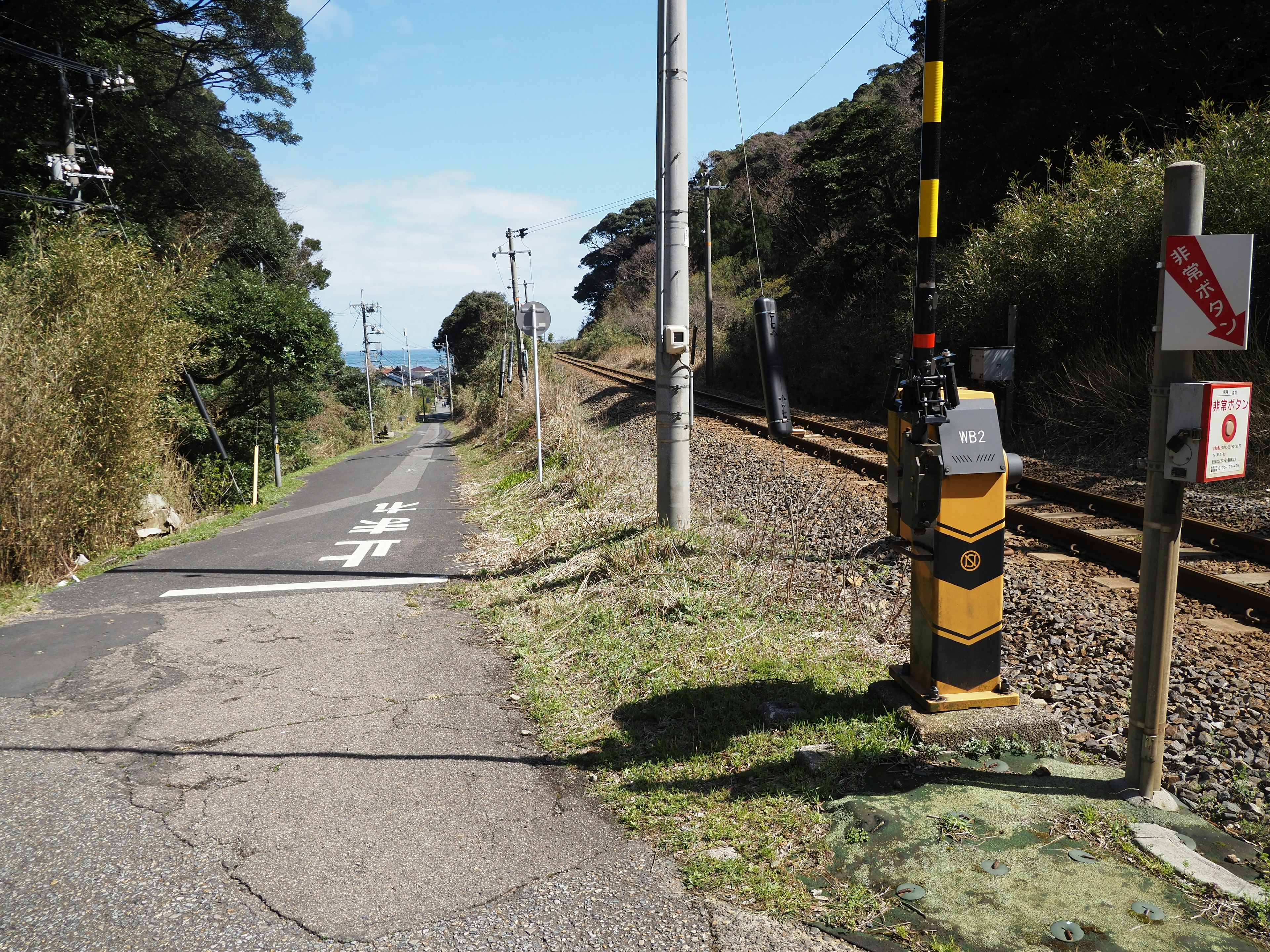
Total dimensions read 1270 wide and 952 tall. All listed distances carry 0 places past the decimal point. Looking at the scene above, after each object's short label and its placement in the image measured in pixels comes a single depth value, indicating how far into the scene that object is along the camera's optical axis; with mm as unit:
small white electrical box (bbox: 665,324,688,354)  6906
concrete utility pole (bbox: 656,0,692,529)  6762
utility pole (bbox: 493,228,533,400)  23288
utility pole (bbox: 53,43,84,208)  16188
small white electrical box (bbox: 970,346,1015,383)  13008
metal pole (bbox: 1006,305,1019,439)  13062
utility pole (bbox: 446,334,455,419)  79688
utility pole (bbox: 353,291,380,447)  50562
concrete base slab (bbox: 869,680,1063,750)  3609
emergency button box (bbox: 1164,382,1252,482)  2908
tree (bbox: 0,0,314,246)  18328
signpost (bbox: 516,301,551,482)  12852
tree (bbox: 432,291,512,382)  64375
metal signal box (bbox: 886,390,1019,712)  3559
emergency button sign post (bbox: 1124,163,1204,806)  3033
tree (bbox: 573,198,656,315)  67312
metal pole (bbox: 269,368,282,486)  19406
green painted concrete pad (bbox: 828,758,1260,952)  2463
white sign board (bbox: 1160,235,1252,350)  2859
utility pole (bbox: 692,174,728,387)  27859
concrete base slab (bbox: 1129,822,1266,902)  2619
